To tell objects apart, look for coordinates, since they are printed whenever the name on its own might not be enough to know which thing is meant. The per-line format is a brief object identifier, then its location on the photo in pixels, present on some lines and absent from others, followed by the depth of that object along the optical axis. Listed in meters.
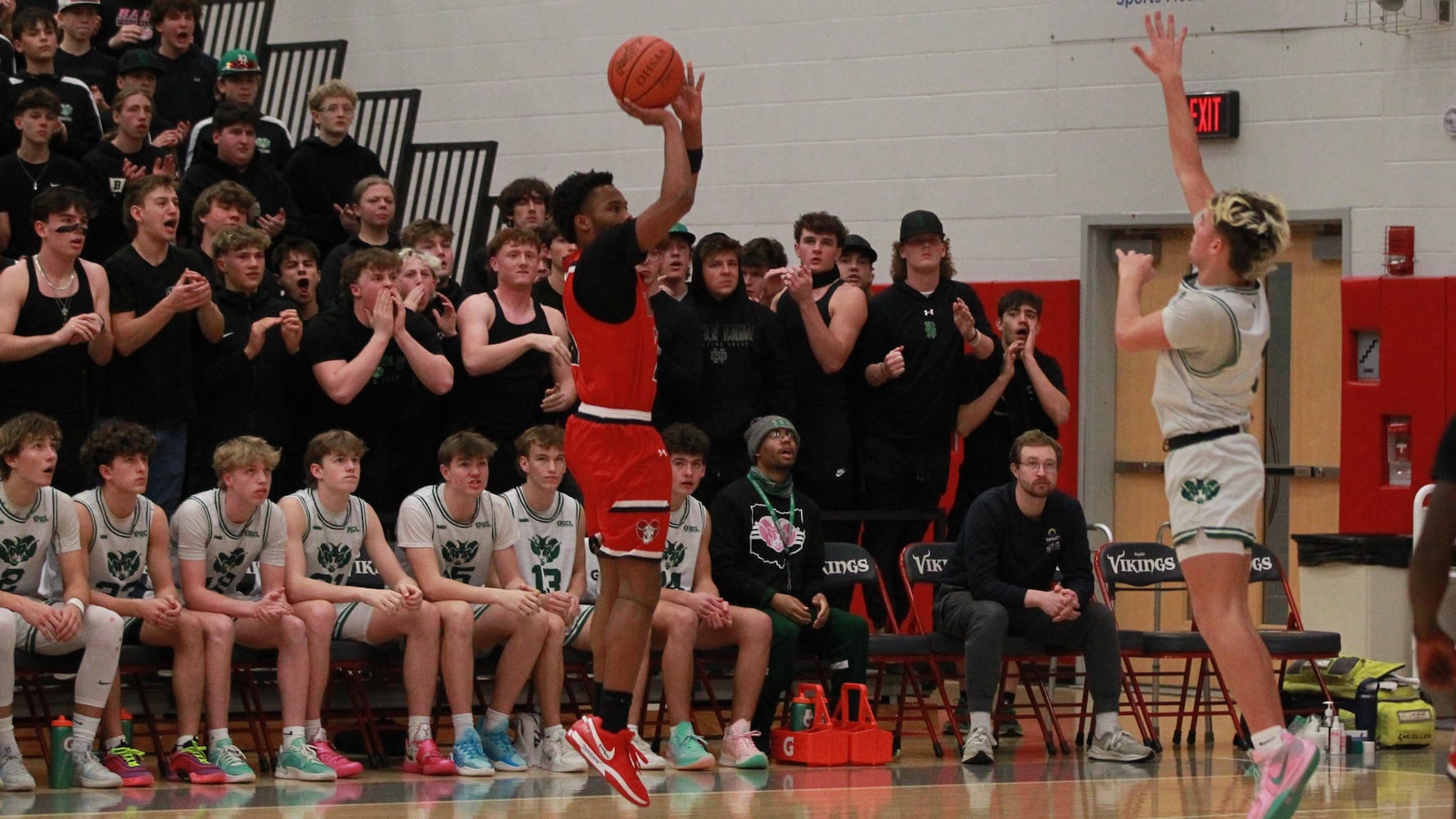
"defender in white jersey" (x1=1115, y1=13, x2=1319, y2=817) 11.54
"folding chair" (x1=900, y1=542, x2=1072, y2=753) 18.16
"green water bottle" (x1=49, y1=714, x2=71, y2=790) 15.28
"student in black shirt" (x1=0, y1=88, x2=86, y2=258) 19.61
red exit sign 22.59
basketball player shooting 12.34
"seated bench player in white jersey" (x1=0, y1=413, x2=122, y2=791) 15.21
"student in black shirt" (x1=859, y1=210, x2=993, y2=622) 20.03
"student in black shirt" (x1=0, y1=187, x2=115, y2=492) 16.67
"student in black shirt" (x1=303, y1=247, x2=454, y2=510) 17.72
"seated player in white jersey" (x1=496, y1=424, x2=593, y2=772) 16.89
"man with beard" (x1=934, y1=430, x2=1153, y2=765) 17.66
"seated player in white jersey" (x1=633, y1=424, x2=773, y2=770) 16.97
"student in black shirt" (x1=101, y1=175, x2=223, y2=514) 17.16
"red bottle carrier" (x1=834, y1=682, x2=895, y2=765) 17.42
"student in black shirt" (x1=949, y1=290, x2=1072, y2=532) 20.20
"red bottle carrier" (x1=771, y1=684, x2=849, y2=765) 17.37
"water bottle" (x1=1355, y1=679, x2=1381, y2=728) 18.69
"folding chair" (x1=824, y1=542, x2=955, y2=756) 18.25
